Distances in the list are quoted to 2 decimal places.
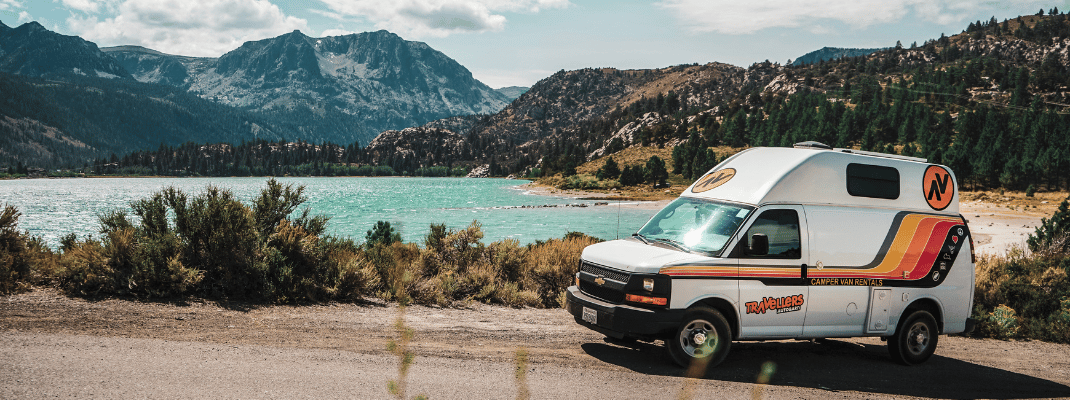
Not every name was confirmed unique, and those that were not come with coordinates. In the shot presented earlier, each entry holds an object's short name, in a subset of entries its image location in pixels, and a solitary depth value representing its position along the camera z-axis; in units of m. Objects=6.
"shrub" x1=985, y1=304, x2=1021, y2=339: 11.09
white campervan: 7.34
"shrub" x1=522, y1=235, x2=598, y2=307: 13.33
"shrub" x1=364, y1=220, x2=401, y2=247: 23.97
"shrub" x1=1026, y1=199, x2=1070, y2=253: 20.59
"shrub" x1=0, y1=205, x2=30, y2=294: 9.80
